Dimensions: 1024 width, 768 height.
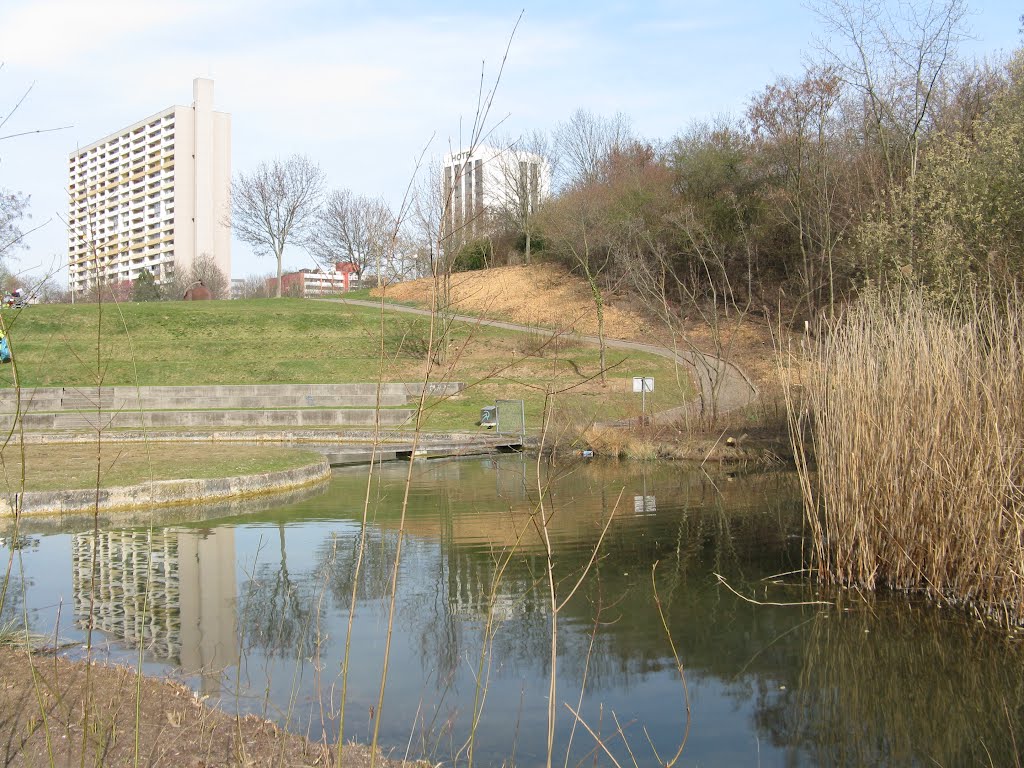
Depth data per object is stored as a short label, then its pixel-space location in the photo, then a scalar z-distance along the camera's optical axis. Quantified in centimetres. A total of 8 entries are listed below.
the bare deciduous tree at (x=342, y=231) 5578
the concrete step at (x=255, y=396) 2689
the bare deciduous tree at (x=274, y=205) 5112
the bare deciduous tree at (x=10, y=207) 2731
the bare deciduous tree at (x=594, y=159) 5338
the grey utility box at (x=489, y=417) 2437
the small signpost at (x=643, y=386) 2160
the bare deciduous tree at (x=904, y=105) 2088
